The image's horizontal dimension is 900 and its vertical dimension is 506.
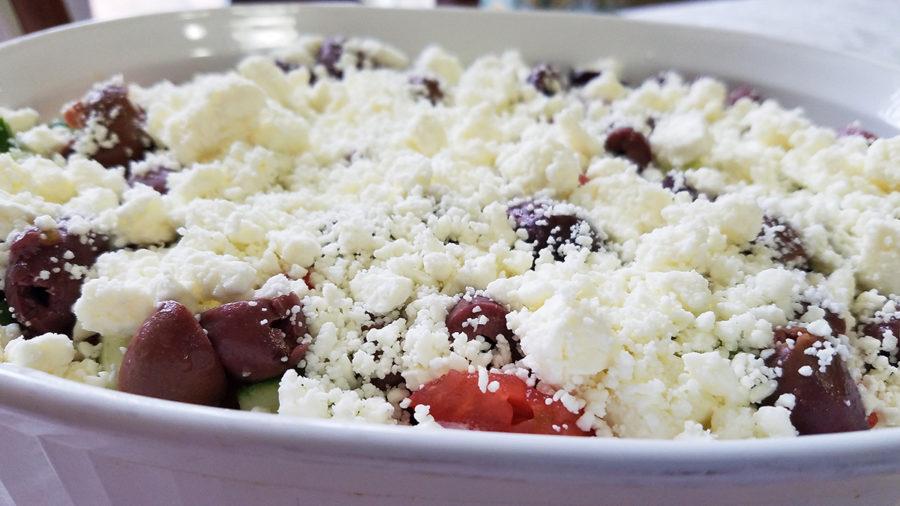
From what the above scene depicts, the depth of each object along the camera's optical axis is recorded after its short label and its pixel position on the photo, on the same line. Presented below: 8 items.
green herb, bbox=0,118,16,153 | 0.29
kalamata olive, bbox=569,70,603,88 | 0.36
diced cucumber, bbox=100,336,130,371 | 0.23
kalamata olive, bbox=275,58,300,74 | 0.35
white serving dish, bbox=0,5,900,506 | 0.19
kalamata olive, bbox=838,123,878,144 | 0.31
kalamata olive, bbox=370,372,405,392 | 0.23
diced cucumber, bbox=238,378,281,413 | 0.23
